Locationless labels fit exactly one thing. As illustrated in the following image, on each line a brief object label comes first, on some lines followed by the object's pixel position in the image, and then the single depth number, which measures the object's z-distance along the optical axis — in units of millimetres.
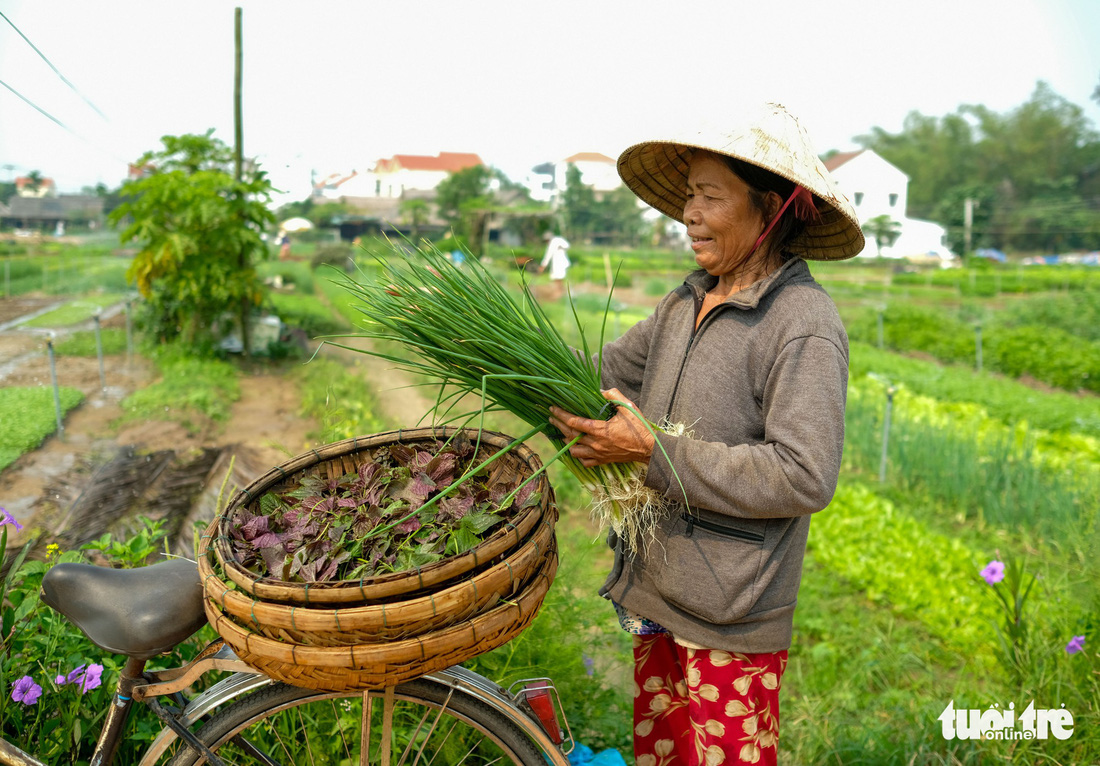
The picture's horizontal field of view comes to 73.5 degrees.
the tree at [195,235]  6414
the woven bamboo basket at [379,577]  1013
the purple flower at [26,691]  1549
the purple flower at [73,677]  1631
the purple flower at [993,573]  2385
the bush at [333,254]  15195
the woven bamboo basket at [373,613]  986
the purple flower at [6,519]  1733
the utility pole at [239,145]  7152
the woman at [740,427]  1250
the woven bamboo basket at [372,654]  1012
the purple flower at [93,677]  1633
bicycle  1296
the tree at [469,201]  19156
